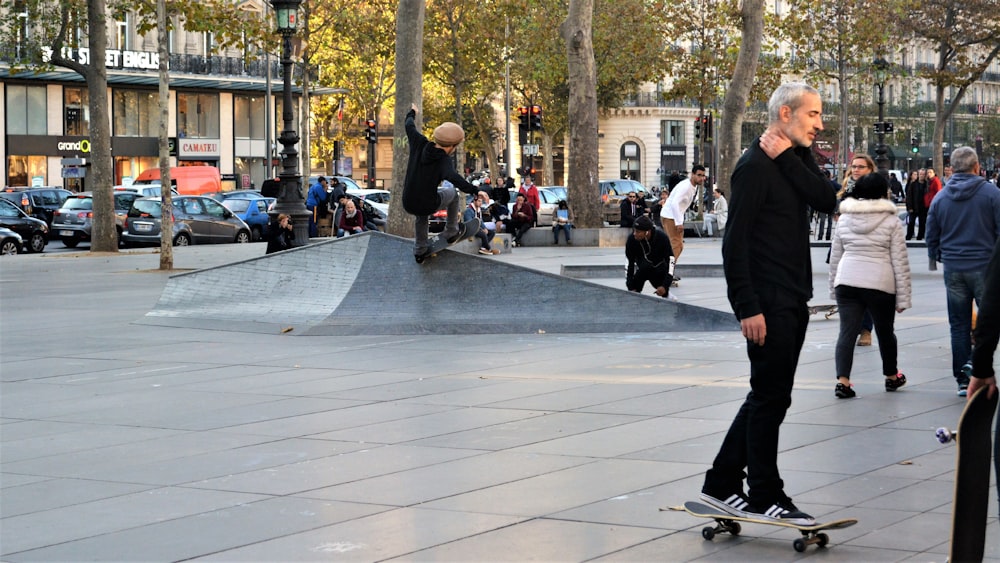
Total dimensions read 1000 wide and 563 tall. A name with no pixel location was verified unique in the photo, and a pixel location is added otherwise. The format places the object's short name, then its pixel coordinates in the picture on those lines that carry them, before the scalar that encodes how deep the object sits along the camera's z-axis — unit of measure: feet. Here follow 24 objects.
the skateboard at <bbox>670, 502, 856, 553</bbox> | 18.07
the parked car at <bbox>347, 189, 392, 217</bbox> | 145.47
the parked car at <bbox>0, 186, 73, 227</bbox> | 132.05
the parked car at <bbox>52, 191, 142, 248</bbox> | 122.01
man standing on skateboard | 18.58
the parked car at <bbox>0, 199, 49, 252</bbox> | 116.06
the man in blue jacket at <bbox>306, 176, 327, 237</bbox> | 115.14
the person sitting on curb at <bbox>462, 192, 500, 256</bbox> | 96.89
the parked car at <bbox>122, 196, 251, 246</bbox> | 121.80
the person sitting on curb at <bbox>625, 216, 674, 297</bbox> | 53.31
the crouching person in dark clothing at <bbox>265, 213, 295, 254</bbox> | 68.59
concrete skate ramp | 45.60
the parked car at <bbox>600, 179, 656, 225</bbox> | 162.50
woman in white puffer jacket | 32.40
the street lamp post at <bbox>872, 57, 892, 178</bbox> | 141.21
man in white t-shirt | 62.59
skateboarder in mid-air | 42.98
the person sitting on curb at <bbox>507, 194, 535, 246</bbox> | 111.75
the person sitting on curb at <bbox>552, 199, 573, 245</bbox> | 110.93
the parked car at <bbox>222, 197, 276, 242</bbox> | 134.00
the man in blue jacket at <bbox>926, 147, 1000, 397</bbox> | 32.14
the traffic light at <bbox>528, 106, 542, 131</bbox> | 146.10
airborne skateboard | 45.75
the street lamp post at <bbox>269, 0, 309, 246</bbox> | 84.33
